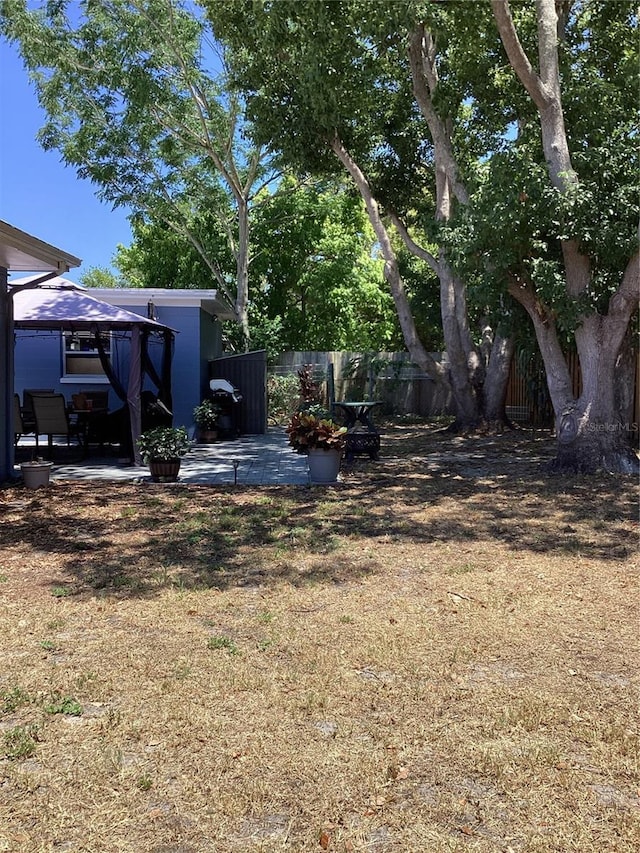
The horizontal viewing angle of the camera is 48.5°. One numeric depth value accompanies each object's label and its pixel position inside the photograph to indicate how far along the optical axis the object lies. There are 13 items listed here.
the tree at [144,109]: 16.95
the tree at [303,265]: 21.83
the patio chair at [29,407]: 10.36
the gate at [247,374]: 14.36
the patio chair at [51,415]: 9.89
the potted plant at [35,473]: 8.08
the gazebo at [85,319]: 9.18
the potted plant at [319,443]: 8.39
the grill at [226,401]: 13.55
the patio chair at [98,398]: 12.10
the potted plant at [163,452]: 8.55
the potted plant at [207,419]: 12.98
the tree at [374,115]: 10.75
